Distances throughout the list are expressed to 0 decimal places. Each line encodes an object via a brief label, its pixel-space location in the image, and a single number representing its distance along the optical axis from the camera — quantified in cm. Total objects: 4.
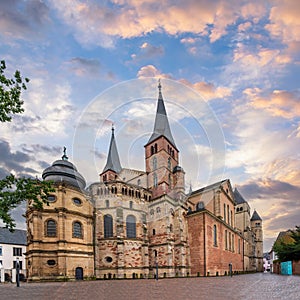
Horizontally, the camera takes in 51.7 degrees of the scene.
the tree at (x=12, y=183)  1420
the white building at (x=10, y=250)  5706
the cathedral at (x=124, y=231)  4222
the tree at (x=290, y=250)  4291
